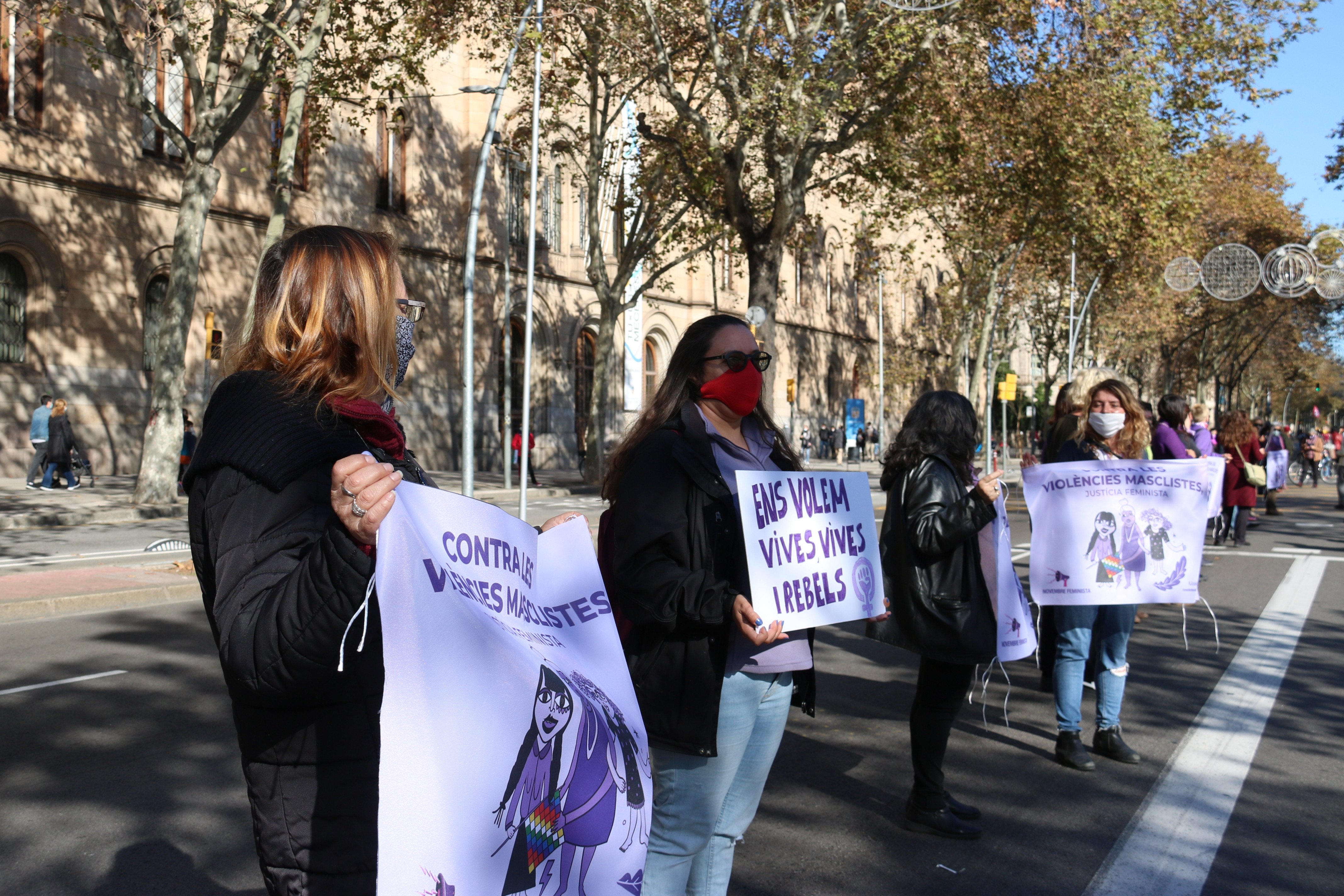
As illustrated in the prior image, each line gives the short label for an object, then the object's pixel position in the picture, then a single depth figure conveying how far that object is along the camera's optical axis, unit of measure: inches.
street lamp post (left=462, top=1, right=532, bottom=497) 691.4
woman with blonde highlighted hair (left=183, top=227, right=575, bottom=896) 67.7
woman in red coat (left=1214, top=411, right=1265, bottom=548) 621.0
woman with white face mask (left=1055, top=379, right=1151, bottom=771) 223.8
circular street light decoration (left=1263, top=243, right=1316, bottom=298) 797.2
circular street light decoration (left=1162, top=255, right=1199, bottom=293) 872.9
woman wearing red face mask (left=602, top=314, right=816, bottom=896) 117.3
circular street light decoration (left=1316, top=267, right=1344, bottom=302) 783.1
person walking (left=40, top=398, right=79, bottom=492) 808.3
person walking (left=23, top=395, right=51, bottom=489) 815.7
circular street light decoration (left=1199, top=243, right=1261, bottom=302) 845.8
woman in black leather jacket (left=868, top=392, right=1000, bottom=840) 179.9
